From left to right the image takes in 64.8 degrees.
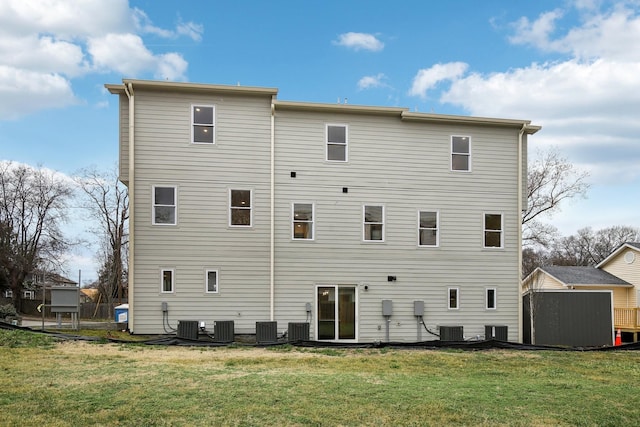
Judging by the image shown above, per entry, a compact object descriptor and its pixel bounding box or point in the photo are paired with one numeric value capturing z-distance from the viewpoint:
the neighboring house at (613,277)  25.59
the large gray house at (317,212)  14.42
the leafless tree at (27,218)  35.53
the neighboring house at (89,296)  43.53
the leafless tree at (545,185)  29.81
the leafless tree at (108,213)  33.34
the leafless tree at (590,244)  56.91
